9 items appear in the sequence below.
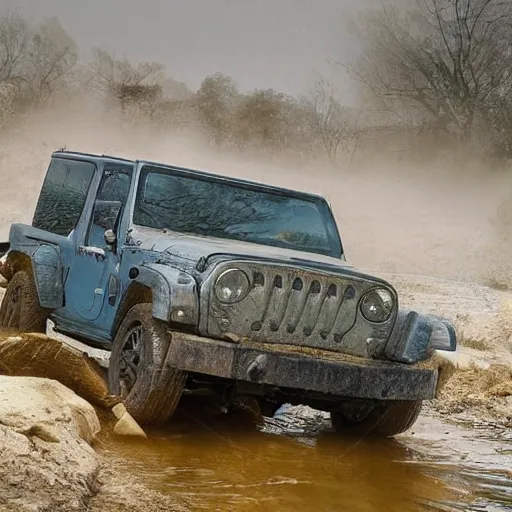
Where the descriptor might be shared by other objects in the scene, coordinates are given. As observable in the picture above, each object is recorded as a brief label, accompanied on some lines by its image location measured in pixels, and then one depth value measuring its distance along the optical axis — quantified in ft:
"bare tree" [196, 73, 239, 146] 144.50
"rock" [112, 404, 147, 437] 15.16
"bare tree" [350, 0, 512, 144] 113.19
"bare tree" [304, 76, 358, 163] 134.31
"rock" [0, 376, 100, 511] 9.98
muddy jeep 15.11
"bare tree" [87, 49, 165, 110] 157.69
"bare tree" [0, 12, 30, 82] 154.71
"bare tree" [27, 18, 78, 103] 158.81
